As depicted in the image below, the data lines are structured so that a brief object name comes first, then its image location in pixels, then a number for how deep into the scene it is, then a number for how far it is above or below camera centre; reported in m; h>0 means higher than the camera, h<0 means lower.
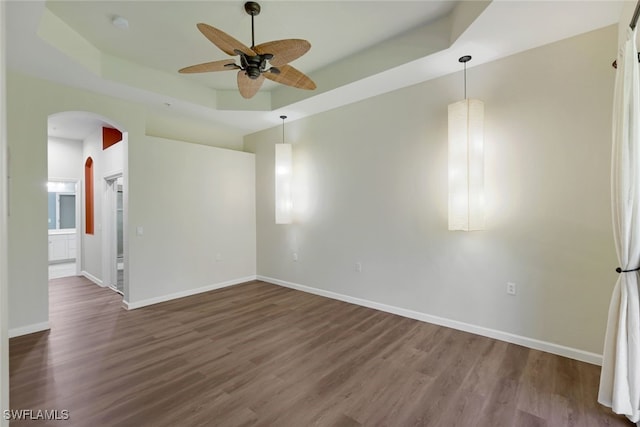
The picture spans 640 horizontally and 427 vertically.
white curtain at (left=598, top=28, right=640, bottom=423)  1.75 -0.23
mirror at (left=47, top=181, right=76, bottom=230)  7.82 +0.22
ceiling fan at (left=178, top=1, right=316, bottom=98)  2.03 +1.24
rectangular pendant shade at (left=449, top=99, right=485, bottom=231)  2.85 +0.48
